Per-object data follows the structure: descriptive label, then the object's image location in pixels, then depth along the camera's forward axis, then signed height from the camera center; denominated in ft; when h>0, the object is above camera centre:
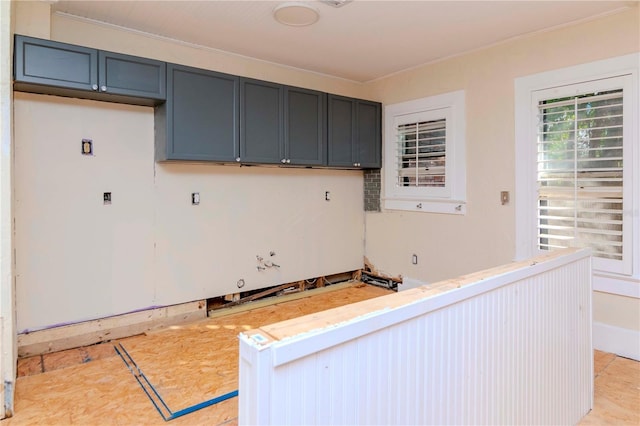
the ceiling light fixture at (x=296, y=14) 9.08 +4.94
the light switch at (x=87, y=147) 9.99 +1.67
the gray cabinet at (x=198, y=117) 10.28 +2.63
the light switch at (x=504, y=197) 11.63 +0.37
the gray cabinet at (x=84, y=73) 8.38 +3.30
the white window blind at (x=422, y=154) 13.47 +2.08
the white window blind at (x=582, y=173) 9.50 +0.96
